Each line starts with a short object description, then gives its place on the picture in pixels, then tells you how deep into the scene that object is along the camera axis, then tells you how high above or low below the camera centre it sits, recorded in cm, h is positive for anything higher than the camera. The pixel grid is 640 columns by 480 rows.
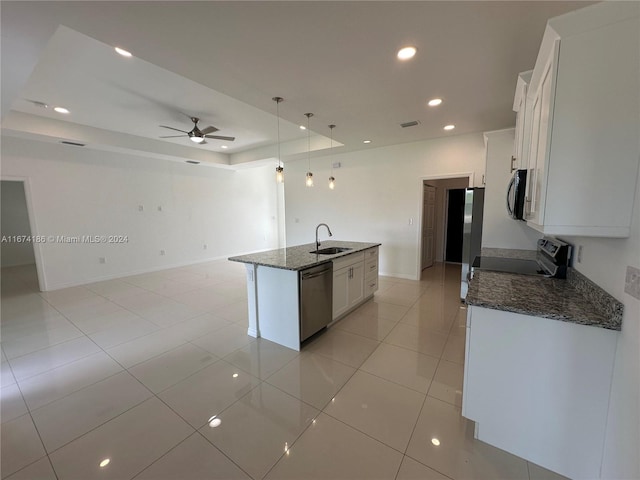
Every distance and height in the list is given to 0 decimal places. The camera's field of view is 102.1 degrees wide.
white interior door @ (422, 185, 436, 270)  583 -36
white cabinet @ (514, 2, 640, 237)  118 +42
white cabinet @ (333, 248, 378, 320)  326 -96
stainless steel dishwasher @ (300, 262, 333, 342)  272 -96
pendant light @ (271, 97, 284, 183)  304 +132
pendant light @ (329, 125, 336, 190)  410 +131
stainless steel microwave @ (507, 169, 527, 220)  183 +11
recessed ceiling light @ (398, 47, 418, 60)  212 +132
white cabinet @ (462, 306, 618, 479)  133 -99
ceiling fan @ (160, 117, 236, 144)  417 +131
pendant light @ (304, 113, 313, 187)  359 +133
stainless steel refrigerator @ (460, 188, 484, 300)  381 -22
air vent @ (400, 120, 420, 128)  389 +132
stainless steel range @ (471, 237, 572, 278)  205 -51
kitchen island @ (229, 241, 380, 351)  270 -89
